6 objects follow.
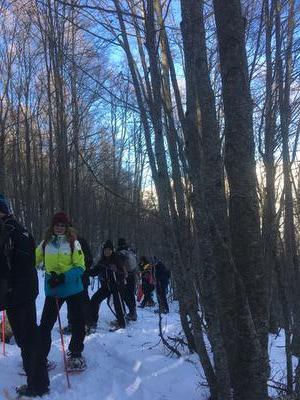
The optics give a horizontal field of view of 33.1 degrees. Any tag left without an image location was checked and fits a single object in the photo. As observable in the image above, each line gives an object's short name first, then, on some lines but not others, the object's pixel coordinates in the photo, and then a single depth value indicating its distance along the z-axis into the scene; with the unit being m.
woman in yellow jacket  5.79
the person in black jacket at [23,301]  4.75
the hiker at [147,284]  16.39
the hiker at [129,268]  10.32
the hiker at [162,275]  16.70
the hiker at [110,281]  9.04
